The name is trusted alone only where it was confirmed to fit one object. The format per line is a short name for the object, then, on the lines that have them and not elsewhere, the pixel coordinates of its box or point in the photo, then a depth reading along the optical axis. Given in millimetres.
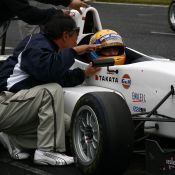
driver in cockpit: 7393
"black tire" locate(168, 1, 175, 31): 18603
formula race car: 6120
